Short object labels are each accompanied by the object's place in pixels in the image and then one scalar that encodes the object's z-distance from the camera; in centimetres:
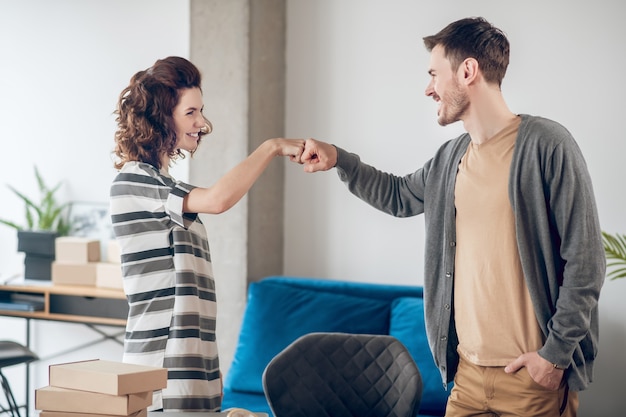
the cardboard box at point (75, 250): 441
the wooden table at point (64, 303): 424
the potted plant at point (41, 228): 453
